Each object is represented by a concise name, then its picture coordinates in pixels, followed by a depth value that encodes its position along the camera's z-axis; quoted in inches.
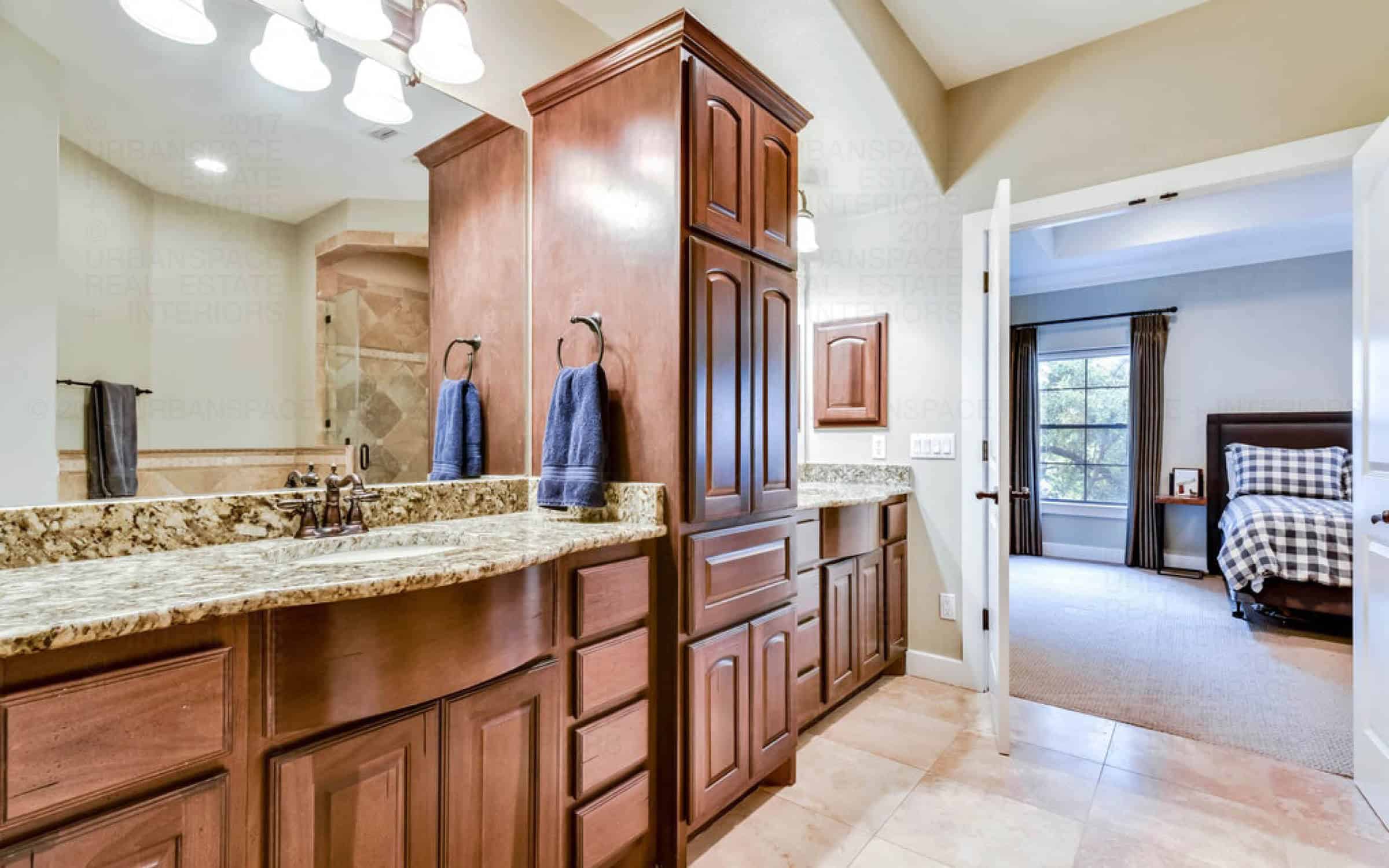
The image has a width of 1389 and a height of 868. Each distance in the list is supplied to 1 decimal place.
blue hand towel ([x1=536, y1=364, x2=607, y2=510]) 63.5
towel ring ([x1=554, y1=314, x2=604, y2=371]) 67.6
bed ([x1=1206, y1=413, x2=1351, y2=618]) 134.9
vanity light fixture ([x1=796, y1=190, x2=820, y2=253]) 109.4
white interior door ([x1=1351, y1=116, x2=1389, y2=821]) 70.5
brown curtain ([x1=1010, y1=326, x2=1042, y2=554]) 232.7
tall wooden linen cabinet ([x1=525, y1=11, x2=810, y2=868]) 62.7
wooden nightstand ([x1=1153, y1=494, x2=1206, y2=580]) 196.7
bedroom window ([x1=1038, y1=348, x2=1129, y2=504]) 224.7
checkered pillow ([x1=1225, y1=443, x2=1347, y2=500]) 173.3
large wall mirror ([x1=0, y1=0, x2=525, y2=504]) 46.9
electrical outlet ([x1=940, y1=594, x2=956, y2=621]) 112.7
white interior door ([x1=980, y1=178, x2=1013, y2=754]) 86.3
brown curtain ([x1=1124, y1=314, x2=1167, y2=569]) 207.8
